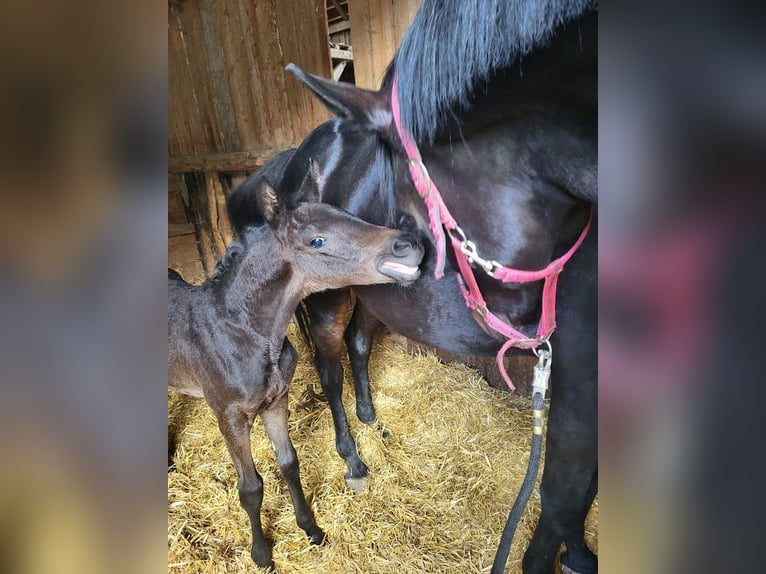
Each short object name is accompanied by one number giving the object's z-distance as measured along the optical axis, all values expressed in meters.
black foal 1.43
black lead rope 0.99
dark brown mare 0.72
